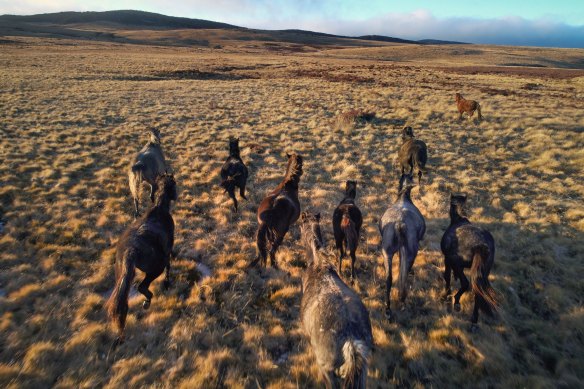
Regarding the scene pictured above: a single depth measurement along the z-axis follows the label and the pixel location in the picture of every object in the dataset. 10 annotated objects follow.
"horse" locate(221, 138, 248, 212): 9.17
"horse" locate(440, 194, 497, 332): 5.16
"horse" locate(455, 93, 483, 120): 20.25
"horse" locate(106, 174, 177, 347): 4.68
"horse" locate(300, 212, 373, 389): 3.36
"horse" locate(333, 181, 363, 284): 6.45
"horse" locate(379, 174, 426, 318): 5.71
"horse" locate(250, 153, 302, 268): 6.74
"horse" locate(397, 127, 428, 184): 11.09
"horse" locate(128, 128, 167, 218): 9.14
